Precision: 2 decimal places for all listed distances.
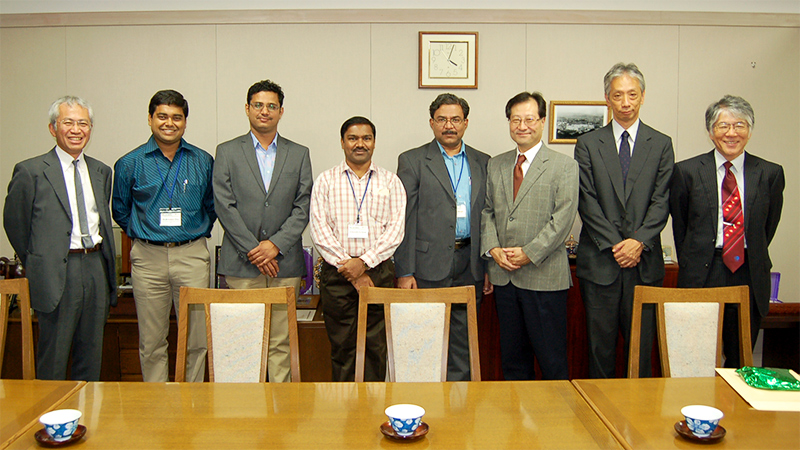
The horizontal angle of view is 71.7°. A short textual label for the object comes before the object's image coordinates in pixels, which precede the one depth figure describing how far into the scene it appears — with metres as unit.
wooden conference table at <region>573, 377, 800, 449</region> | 1.49
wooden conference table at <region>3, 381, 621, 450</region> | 1.49
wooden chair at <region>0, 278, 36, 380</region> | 2.21
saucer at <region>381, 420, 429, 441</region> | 1.47
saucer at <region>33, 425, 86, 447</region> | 1.44
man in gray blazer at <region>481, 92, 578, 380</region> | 3.06
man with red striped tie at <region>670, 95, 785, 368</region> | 2.96
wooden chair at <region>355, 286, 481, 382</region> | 2.25
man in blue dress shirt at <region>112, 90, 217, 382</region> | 3.18
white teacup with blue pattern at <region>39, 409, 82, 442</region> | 1.43
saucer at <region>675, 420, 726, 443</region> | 1.47
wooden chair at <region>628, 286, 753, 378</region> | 2.24
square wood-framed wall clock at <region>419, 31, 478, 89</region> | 4.34
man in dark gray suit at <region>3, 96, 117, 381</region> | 2.96
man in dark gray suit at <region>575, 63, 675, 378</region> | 3.06
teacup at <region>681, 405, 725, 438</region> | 1.46
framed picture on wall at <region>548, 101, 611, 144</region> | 4.41
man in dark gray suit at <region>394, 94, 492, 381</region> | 3.20
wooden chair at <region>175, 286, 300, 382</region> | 2.20
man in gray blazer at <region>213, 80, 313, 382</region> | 3.18
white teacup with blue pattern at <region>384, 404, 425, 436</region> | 1.45
